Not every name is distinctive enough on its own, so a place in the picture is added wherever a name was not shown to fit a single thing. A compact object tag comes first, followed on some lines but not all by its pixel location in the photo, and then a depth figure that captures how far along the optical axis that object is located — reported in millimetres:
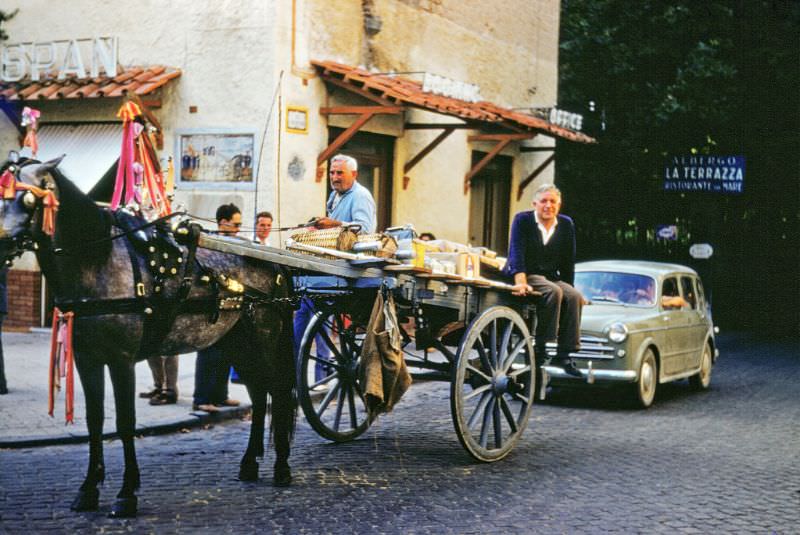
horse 5809
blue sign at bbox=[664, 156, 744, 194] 20562
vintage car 11180
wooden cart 7293
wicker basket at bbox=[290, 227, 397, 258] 7113
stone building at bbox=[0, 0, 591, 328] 13812
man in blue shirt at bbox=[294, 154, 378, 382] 8180
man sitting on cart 8711
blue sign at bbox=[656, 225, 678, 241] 24172
